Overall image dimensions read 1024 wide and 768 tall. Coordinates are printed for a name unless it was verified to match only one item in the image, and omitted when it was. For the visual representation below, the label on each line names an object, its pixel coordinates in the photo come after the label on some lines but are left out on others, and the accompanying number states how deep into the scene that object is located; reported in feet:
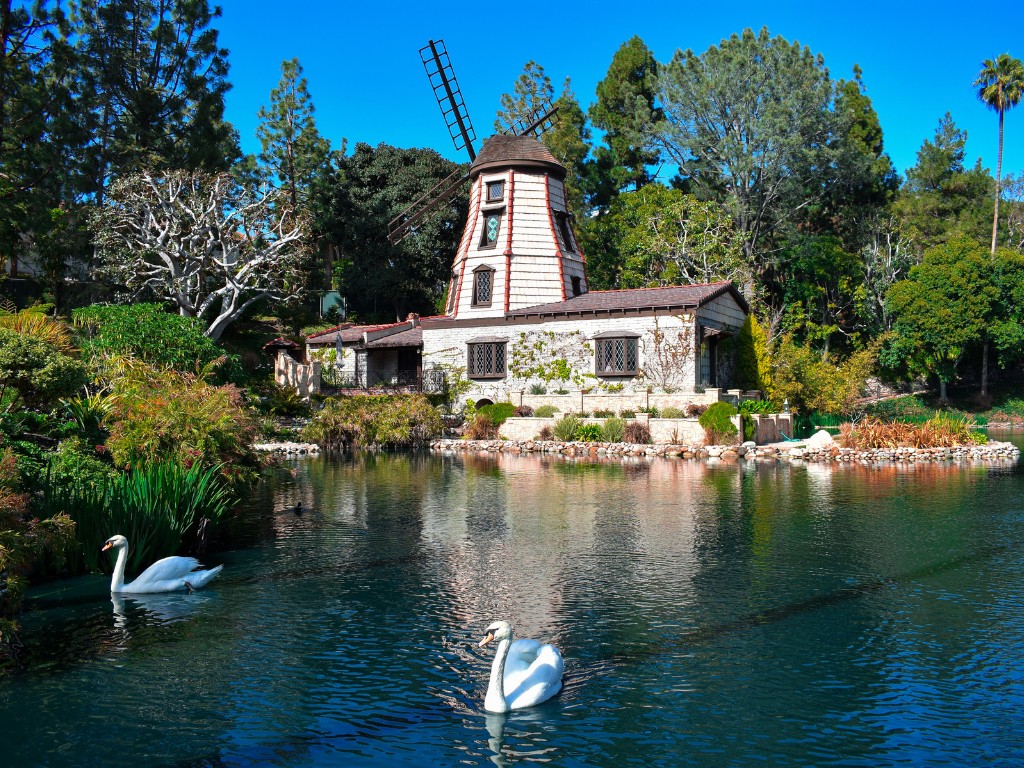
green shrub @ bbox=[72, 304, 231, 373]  70.79
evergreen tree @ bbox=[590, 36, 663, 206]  171.83
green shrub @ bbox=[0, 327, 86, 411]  34.58
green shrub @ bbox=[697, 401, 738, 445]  92.63
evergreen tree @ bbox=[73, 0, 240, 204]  119.03
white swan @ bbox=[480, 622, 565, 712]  22.18
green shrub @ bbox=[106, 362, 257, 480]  43.45
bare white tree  111.04
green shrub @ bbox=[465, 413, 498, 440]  109.19
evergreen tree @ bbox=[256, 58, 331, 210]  160.15
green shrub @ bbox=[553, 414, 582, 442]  100.53
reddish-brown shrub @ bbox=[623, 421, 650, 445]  97.45
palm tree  174.29
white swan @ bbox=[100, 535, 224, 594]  33.25
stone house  106.22
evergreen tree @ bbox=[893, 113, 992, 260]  186.91
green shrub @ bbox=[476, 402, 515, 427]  109.60
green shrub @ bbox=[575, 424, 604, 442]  99.27
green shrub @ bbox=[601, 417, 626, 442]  97.96
